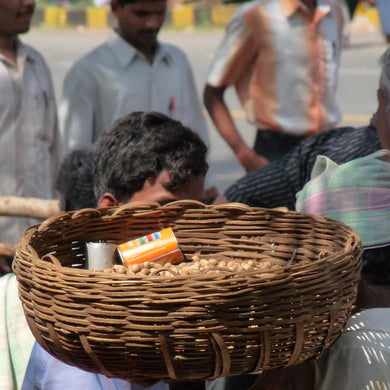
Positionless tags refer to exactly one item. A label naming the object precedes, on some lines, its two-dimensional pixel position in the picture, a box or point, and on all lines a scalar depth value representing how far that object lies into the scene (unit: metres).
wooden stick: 7.02
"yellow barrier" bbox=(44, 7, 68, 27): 44.34
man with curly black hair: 5.45
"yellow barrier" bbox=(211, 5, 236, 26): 40.62
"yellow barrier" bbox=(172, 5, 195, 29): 41.97
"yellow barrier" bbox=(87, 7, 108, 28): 43.22
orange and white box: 4.31
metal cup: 4.37
